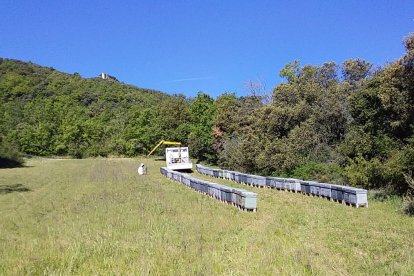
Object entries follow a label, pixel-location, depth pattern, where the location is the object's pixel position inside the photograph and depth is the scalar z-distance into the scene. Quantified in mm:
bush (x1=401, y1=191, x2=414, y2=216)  11547
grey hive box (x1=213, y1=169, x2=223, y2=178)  27656
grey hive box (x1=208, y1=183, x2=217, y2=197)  16094
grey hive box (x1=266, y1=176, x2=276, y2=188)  19966
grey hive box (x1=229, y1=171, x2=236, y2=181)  25020
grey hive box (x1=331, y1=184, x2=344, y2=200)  14210
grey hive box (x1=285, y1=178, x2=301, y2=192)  18125
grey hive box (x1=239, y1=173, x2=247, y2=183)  22752
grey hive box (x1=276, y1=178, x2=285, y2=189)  19127
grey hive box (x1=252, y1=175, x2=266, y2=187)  20672
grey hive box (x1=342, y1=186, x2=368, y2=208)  13107
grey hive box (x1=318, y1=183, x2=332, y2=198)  15171
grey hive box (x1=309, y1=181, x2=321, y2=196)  16230
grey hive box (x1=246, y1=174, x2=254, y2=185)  21803
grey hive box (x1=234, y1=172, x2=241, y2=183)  23864
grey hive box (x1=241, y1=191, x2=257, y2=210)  12398
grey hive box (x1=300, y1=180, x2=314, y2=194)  17062
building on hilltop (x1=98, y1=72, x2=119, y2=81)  139038
